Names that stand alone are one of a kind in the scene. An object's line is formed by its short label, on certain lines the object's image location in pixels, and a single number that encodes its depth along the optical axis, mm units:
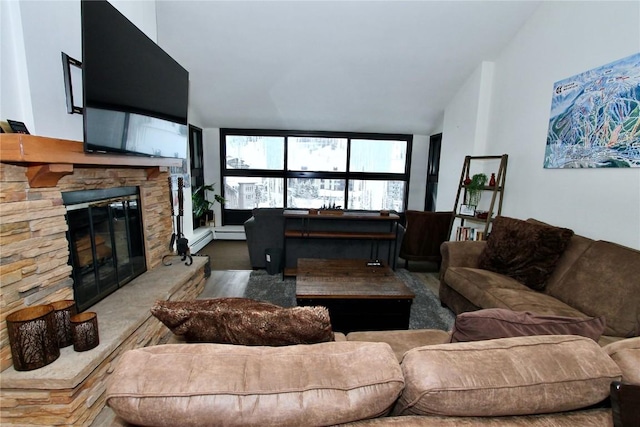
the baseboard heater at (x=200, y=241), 4512
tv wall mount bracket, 1807
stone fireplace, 1390
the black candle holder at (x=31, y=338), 1367
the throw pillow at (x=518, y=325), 1105
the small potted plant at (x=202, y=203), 5117
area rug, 2717
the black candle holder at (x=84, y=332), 1515
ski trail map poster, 2168
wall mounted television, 1464
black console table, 3689
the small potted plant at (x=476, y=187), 3683
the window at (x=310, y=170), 5723
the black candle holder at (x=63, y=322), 1547
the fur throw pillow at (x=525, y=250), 2357
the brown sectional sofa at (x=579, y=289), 1810
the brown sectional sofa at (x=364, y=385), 729
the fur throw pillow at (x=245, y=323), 1047
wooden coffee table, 2252
